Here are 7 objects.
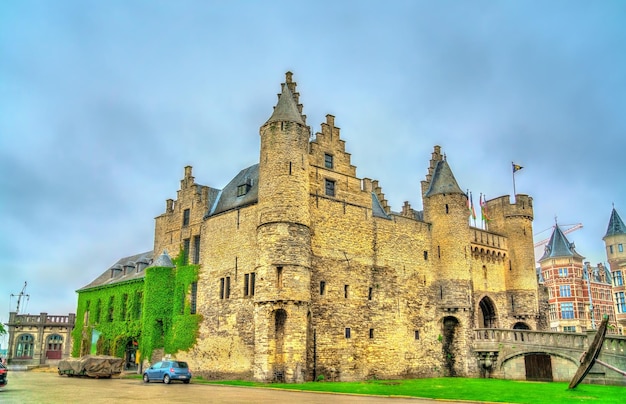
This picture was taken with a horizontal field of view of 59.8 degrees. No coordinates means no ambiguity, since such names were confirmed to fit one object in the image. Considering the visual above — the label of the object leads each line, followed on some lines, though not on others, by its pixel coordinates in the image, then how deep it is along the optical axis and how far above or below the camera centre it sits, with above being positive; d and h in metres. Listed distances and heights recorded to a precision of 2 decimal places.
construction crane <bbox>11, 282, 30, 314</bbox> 68.12 +5.25
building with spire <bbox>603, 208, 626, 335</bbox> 74.93 +13.34
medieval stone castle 32.72 +4.57
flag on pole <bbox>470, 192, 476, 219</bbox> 49.82 +11.65
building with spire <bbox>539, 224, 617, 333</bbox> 83.38 +8.15
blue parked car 30.78 -1.82
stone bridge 35.66 -0.80
